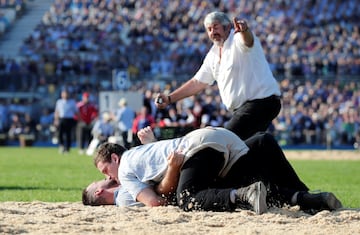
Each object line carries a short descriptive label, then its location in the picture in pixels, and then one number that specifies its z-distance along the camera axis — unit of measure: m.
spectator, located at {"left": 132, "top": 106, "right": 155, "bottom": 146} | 28.53
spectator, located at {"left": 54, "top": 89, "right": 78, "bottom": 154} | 32.31
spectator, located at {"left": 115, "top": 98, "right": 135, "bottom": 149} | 30.16
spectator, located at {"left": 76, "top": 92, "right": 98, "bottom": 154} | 33.22
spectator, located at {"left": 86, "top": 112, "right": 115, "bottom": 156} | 32.47
